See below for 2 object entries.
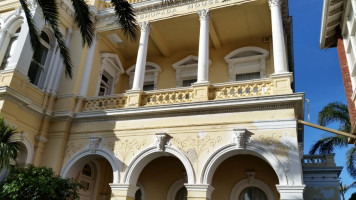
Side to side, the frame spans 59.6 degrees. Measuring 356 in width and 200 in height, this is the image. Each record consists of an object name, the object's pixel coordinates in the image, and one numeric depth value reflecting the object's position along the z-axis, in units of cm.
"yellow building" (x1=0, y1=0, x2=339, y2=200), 845
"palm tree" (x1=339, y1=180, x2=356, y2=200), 2766
